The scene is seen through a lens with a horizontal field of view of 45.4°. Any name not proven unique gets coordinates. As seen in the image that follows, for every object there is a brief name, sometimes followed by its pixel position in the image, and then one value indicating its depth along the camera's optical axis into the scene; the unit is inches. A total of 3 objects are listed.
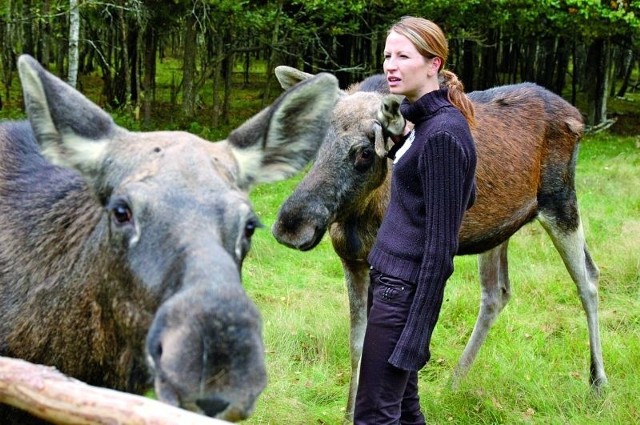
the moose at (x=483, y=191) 199.2
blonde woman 142.1
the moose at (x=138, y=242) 95.5
